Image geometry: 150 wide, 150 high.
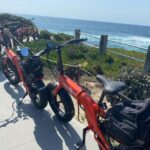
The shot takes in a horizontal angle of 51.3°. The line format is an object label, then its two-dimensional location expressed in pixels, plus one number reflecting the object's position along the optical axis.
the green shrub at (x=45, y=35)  7.78
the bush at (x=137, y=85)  2.69
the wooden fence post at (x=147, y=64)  3.81
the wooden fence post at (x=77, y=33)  5.87
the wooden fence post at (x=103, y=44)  5.05
